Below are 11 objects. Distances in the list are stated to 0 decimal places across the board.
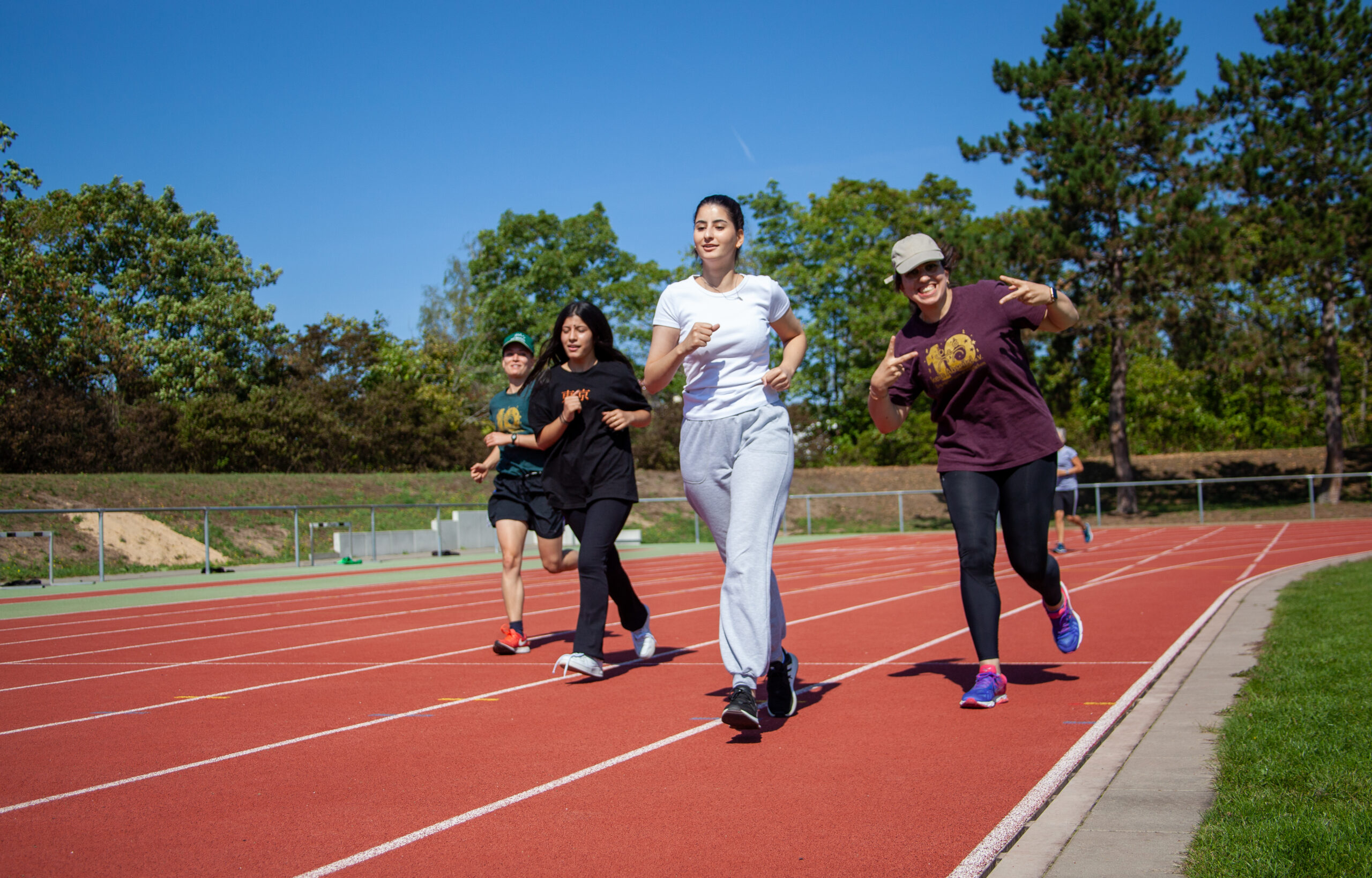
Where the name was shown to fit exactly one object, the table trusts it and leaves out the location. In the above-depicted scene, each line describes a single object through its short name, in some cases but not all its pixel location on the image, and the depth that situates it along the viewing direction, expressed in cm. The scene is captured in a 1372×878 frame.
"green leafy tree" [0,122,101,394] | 3039
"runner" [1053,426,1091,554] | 1659
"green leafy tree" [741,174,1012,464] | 4406
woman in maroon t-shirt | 499
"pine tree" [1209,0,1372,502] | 2973
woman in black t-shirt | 582
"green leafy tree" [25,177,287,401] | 4100
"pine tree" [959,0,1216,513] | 3019
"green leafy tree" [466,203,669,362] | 4644
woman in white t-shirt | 451
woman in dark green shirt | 731
